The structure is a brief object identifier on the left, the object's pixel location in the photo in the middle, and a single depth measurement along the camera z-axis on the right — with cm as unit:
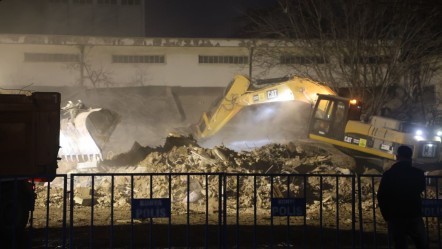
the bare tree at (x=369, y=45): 2377
